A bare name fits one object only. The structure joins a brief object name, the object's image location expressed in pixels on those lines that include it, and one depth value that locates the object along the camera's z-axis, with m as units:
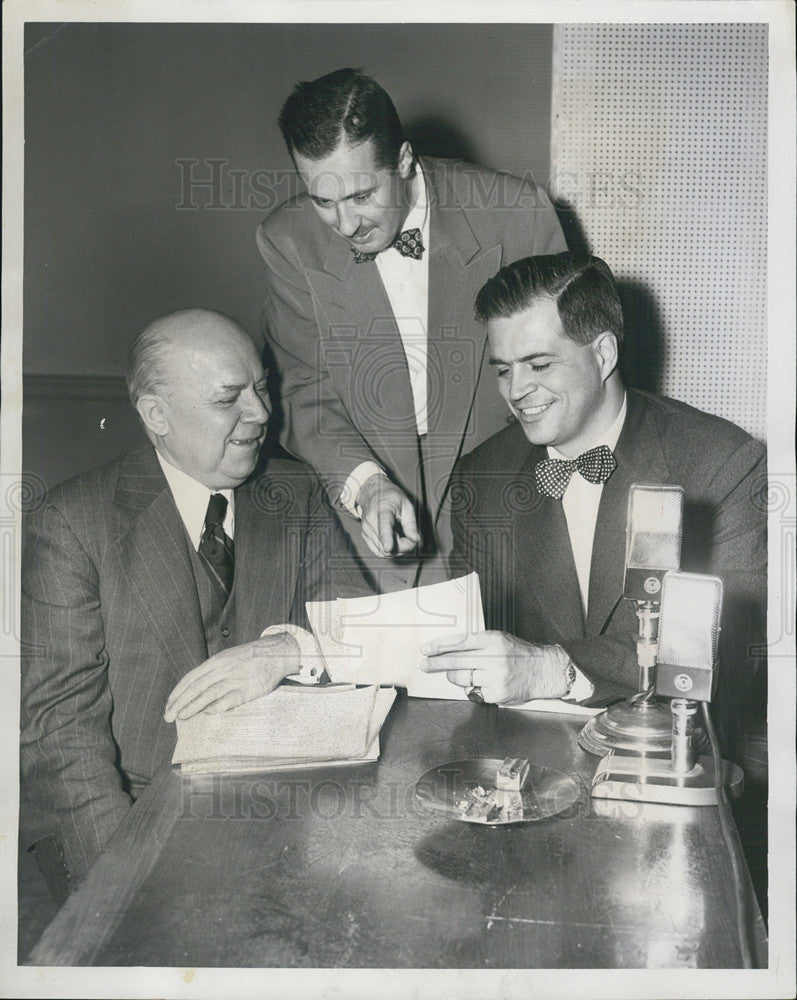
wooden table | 1.53
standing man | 2.11
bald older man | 2.07
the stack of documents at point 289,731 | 1.84
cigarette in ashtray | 1.70
